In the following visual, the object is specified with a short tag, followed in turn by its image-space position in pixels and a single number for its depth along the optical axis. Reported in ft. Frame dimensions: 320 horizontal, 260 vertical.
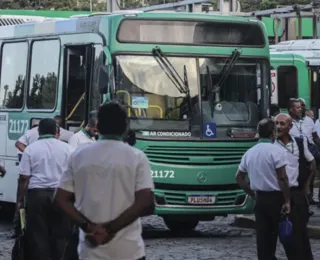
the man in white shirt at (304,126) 52.47
